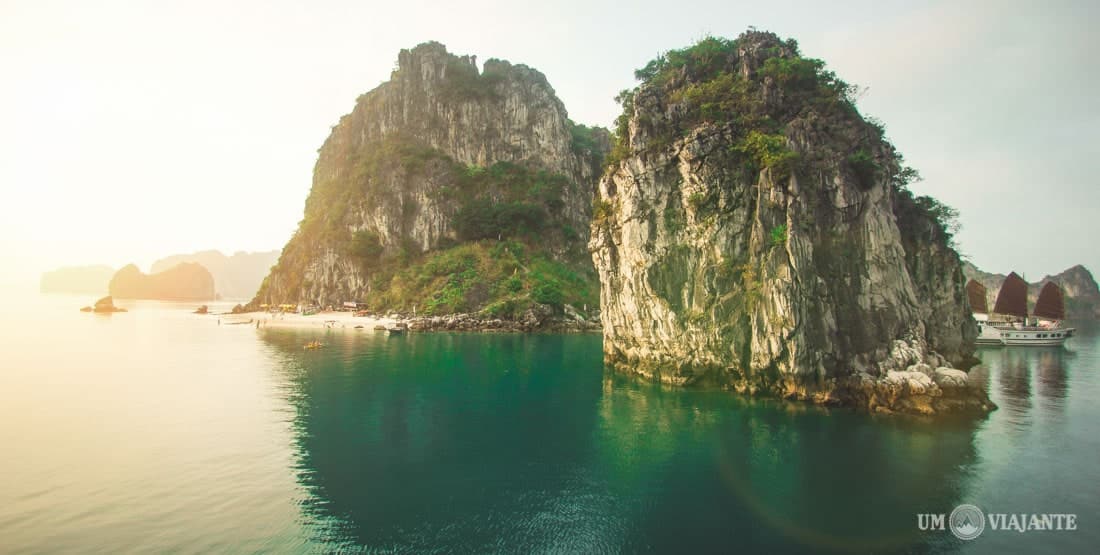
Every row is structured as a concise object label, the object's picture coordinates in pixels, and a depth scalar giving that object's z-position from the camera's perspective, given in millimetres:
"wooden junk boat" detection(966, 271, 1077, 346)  62219
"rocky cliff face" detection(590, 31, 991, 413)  28969
